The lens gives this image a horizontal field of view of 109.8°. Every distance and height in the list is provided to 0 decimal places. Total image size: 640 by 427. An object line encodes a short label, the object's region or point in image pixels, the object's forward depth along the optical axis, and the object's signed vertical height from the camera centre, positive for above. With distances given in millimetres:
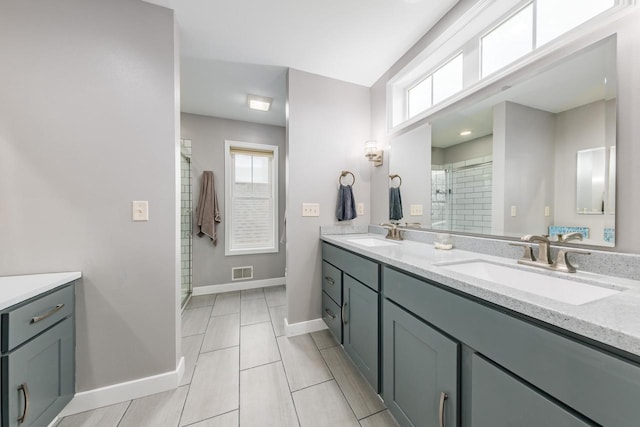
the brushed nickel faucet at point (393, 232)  1963 -183
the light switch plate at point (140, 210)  1443 +5
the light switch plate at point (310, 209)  2162 +23
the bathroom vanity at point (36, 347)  945 -653
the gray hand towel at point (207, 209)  3041 +27
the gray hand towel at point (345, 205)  2232 +65
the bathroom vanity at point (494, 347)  496 -406
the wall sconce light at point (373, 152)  2246 +599
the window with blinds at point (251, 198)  3256 +200
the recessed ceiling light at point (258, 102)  2613 +1303
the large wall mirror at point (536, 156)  930 +298
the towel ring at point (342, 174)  2285 +376
